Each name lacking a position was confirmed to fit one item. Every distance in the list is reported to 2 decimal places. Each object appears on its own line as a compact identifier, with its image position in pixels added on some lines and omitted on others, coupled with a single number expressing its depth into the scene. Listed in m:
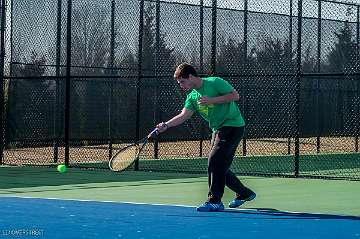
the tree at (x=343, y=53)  23.66
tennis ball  12.43
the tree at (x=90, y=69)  19.41
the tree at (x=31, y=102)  18.29
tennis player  8.74
